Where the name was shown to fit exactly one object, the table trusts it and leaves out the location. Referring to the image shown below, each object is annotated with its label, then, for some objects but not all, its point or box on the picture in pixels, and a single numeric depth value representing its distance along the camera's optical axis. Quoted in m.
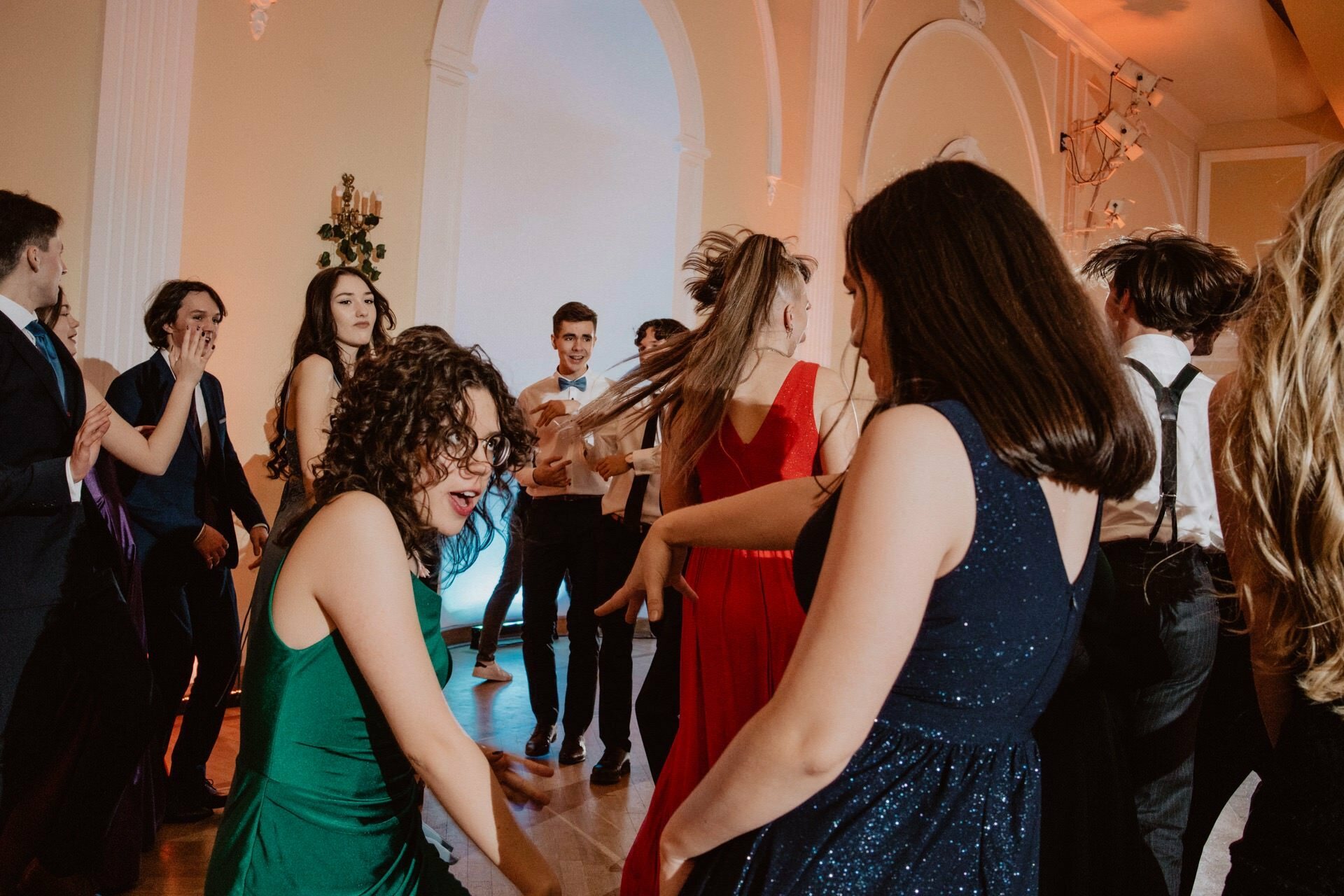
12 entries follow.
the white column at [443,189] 4.93
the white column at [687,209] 6.46
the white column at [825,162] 7.09
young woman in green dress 1.17
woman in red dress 2.11
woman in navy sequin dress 0.84
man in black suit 2.12
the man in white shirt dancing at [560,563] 3.70
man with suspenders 2.05
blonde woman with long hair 0.92
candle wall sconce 4.60
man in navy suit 2.92
